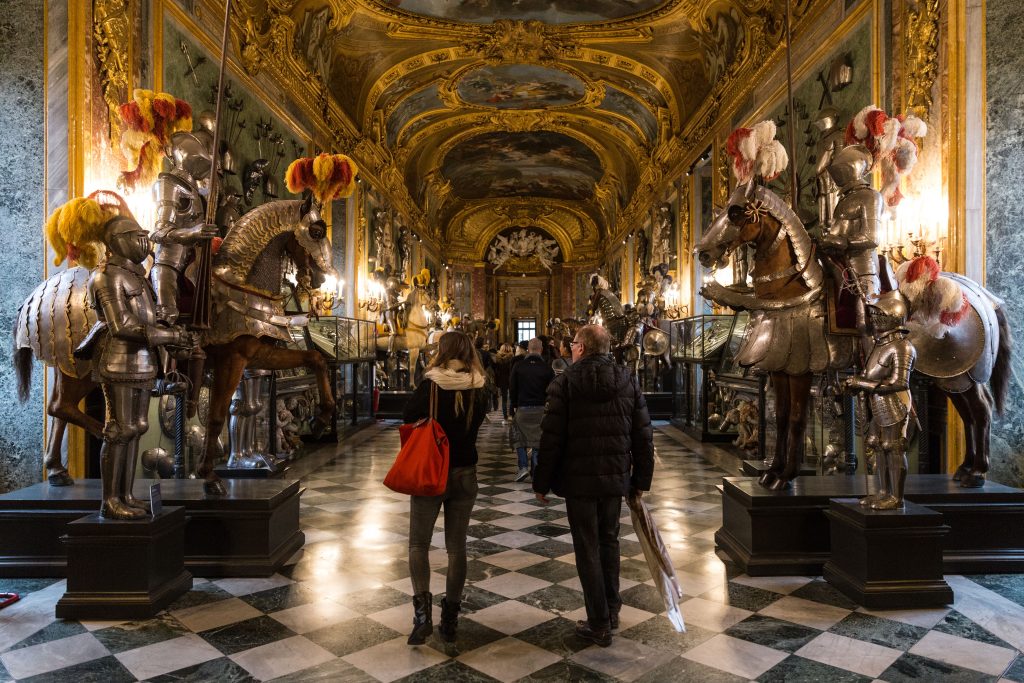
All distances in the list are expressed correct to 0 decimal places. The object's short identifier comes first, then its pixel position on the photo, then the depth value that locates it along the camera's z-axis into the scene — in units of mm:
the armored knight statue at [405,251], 21084
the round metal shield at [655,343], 12367
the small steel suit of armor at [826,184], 4820
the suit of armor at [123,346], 3869
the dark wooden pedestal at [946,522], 4465
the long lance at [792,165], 4699
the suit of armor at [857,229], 4441
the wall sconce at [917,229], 6344
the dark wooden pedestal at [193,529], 4395
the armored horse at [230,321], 4676
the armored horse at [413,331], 15289
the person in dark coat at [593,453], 3365
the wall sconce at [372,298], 15773
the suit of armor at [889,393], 4035
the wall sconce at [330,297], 12617
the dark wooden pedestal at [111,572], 3715
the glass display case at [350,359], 11090
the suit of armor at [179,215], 4535
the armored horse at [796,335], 4594
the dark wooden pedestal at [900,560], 3842
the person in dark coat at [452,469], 3449
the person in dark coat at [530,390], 7438
